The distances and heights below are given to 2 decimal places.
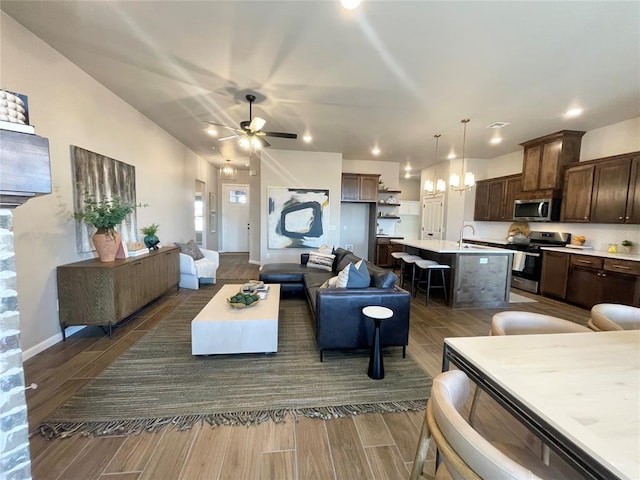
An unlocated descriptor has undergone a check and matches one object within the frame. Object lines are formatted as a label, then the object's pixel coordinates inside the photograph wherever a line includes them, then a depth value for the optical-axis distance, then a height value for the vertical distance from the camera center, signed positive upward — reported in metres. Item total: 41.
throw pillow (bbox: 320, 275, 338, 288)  2.84 -0.71
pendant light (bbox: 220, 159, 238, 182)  7.59 +1.24
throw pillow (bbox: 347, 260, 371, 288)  2.66 -0.60
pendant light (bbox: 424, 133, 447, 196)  4.88 +0.67
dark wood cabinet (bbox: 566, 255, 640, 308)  3.59 -0.82
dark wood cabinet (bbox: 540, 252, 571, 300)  4.44 -0.86
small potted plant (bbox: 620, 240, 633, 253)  4.05 -0.31
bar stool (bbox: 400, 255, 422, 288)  4.67 -0.98
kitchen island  4.10 -0.85
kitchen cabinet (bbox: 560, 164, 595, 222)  4.36 +0.53
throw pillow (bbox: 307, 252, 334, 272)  4.77 -0.78
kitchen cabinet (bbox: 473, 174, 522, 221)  5.74 +0.57
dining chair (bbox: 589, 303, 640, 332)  1.65 -0.57
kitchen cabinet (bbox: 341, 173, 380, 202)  6.72 +0.79
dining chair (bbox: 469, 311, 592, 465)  1.63 -0.63
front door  9.02 -0.02
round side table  2.26 -1.14
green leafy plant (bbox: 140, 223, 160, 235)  4.09 -0.26
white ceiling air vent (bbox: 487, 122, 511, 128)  4.25 +1.58
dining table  0.66 -0.55
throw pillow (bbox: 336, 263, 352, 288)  2.66 -0.61
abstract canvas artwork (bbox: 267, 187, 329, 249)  6.19 +0.01
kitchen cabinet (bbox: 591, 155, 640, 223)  3.81 +0.50
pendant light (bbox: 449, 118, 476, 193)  4.32 +0.68
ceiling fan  3.41 +1.10
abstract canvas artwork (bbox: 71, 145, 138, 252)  2.97 +0.36
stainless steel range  4.94 -0.64
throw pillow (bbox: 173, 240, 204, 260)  5.00 -0.68
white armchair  4.79 -1.05
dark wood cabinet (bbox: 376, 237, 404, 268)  6.98 -0.81
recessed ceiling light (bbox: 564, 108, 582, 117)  3.70 +1.59
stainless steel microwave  4.90 +0.26
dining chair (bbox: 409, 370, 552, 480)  0.65 -0.61
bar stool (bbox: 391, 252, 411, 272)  5.03 -0.68
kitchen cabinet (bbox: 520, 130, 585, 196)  4.70 +1.20
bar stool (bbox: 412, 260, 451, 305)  4.11 -0.73
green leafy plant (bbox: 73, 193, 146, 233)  2.94 -0.02
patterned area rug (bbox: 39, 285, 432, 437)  1.80 -1.37
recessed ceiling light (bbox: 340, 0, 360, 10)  1.85 +1.51
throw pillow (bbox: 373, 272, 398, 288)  2.66 -0.62
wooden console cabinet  2.75 -0.85
